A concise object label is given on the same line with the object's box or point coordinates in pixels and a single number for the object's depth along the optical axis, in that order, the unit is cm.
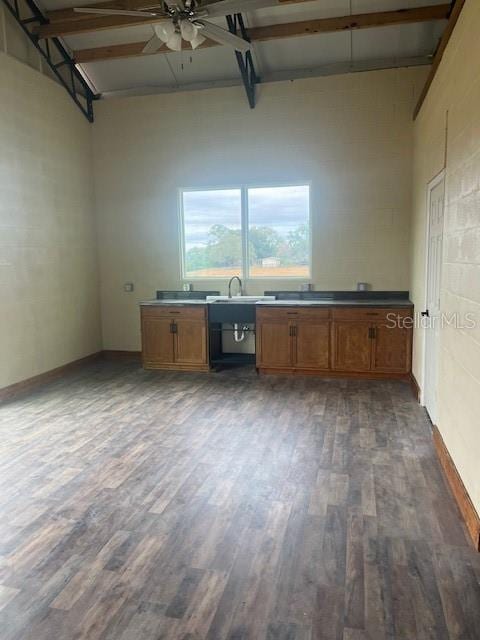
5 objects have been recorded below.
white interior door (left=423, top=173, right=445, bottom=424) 361
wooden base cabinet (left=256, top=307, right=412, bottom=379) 509
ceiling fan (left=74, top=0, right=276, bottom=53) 333
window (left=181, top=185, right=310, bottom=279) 588
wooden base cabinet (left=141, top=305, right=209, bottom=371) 566
